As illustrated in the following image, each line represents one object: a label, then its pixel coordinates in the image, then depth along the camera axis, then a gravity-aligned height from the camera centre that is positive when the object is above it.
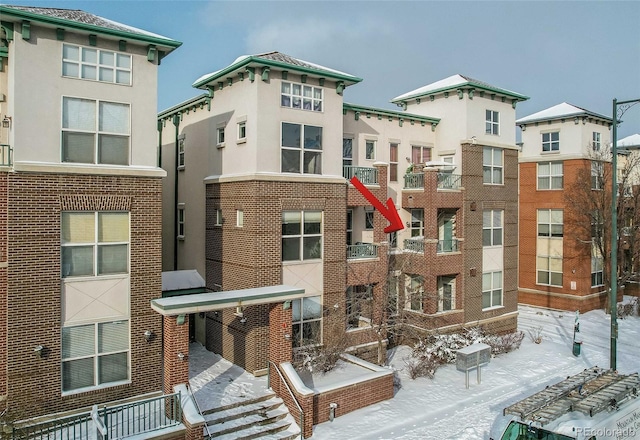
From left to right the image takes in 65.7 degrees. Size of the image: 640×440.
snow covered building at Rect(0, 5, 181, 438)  12.66 +0.15
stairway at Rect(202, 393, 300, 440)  13.26 -5.60
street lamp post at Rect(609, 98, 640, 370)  17.59 -1.06
